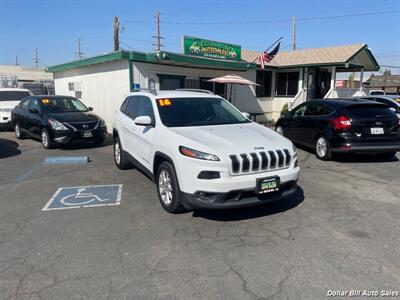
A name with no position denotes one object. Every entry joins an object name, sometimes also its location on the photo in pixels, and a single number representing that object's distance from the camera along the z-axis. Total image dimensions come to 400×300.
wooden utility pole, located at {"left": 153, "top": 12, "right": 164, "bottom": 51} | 43.92
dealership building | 12.74
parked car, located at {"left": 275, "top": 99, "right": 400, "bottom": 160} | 7.71
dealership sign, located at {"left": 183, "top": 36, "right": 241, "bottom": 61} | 13.48
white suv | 4.12
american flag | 16.10
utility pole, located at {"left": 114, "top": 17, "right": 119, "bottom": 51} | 29.88
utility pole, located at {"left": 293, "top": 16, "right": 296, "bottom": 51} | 40.00
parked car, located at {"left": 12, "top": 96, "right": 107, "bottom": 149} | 9.64
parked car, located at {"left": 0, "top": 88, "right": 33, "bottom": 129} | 14.05
